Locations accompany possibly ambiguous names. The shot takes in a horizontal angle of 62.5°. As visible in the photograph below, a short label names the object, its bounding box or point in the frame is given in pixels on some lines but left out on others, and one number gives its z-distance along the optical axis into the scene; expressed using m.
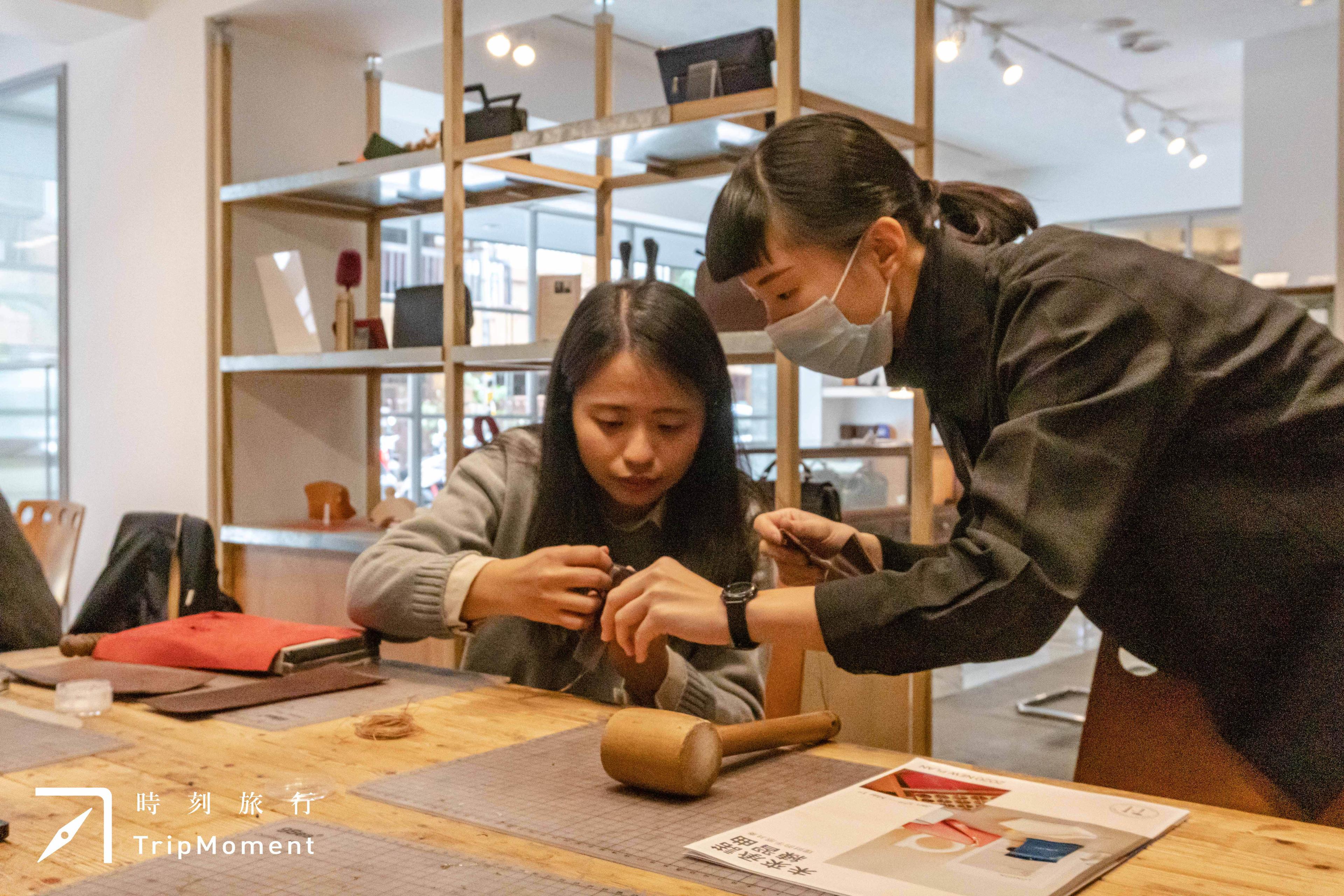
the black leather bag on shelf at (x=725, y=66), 2.38
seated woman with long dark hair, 1.55
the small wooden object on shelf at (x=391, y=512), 3.18
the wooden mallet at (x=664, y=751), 0.97
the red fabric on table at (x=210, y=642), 1.56
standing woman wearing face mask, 0.95
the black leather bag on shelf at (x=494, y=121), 2.82
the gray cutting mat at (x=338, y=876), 0.78
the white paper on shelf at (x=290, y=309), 3.30
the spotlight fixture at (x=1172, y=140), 7.48
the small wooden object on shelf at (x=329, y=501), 3.44
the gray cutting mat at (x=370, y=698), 1.31
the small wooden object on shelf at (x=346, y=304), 3.27
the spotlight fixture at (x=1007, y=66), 5.37
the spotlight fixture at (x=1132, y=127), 6.68
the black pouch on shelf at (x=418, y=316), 3.06
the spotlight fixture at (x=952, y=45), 5.02
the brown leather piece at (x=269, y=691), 1.34
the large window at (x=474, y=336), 7.81
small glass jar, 1.34
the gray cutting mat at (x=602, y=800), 0.86
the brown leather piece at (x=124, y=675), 1.43
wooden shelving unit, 2.36
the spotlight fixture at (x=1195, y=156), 7.60
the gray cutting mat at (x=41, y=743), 1.12
